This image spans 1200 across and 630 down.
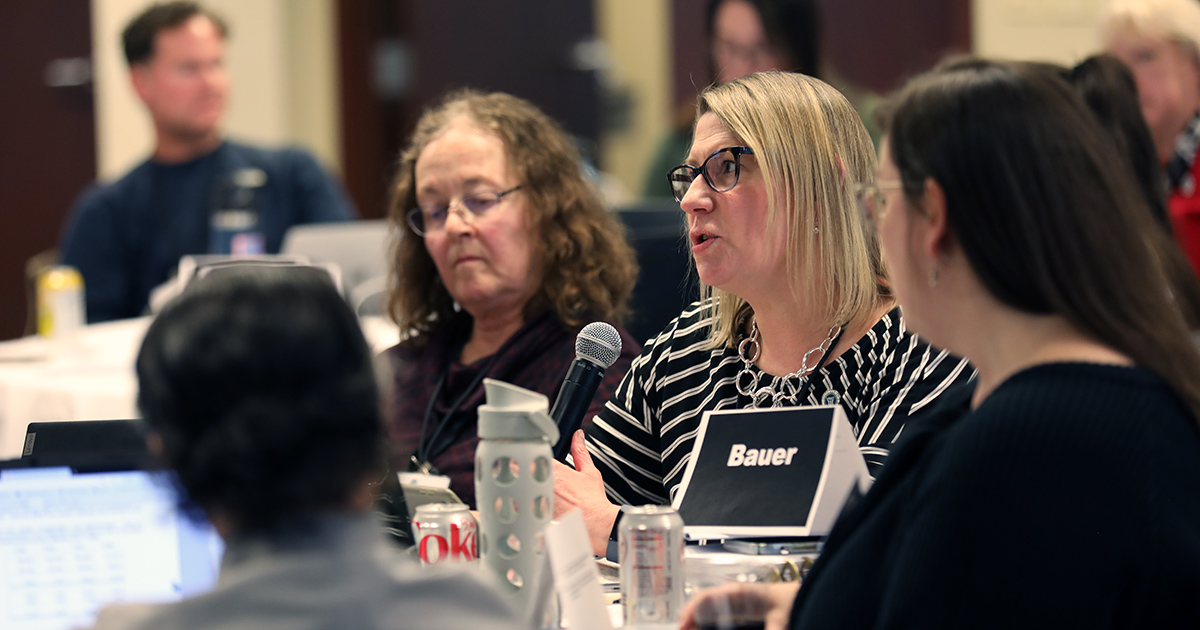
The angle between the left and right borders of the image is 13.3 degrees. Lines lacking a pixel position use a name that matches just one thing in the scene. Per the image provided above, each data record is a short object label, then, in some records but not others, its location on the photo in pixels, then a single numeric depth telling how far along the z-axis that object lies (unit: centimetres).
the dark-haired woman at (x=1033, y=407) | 480
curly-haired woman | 588
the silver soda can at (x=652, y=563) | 495
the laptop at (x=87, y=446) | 497
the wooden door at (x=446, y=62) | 1551
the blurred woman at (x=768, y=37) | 957
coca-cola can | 512
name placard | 500
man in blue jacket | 1026
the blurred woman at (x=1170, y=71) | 904
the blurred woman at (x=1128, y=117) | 610
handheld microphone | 521
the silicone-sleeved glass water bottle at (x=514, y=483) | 500
